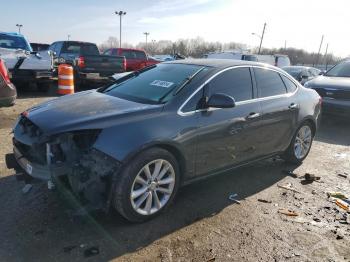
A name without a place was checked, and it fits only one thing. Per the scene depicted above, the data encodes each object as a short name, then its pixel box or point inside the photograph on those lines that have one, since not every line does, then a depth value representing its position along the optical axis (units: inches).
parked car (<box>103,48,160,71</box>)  659.4
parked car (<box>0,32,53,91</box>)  419.8
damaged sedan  133.3
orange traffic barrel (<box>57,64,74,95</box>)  405.7
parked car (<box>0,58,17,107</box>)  268.8
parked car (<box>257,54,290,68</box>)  1229.7
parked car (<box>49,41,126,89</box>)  470.6
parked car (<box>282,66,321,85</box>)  723.3
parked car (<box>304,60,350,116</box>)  344.2
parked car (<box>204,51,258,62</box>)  967.2
